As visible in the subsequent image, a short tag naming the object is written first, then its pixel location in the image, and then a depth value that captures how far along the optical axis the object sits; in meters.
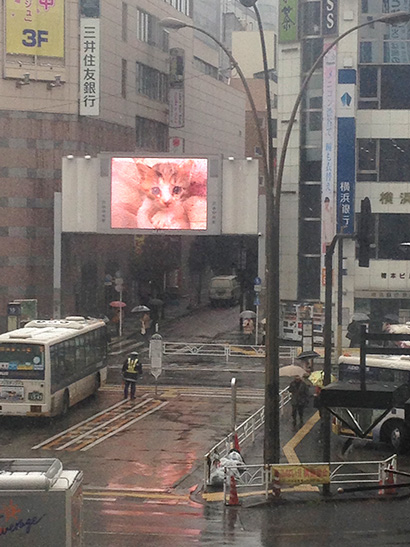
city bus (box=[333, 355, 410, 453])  27.27
